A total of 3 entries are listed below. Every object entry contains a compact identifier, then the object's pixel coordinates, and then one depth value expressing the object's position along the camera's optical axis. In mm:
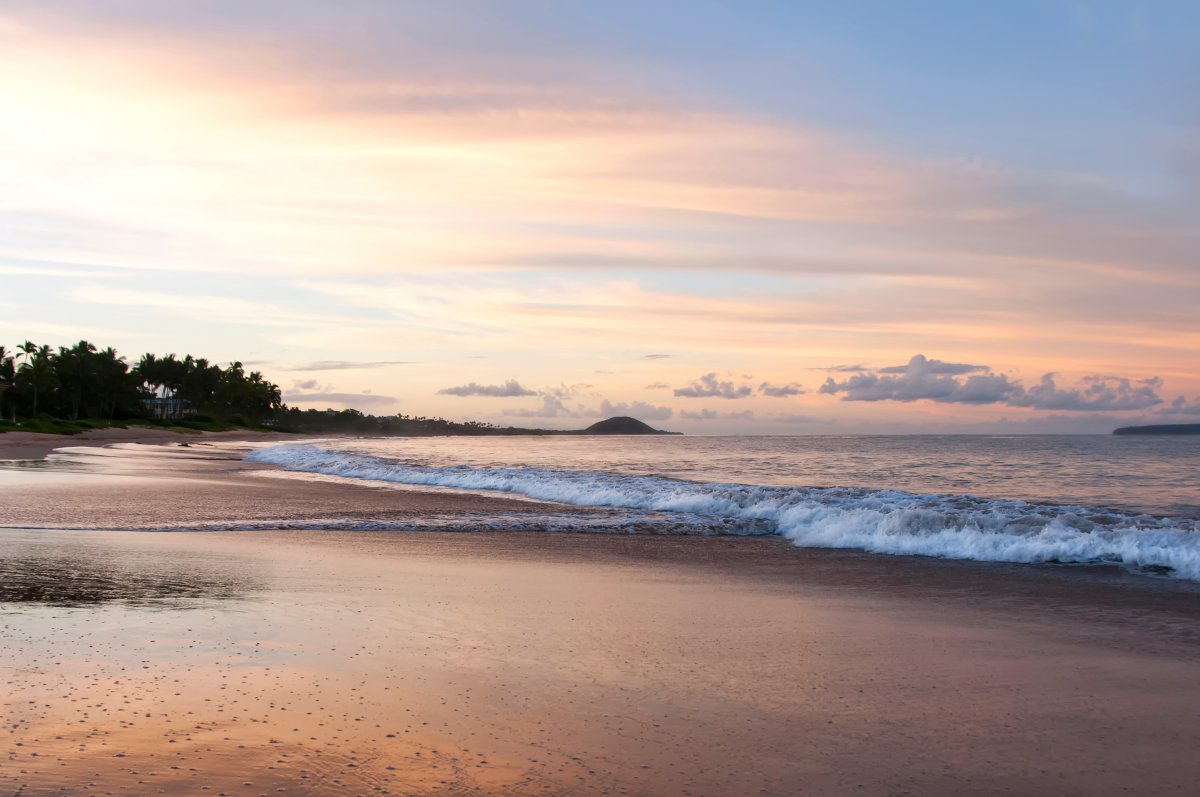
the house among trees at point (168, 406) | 156000
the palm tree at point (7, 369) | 109262
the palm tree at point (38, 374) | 100125
